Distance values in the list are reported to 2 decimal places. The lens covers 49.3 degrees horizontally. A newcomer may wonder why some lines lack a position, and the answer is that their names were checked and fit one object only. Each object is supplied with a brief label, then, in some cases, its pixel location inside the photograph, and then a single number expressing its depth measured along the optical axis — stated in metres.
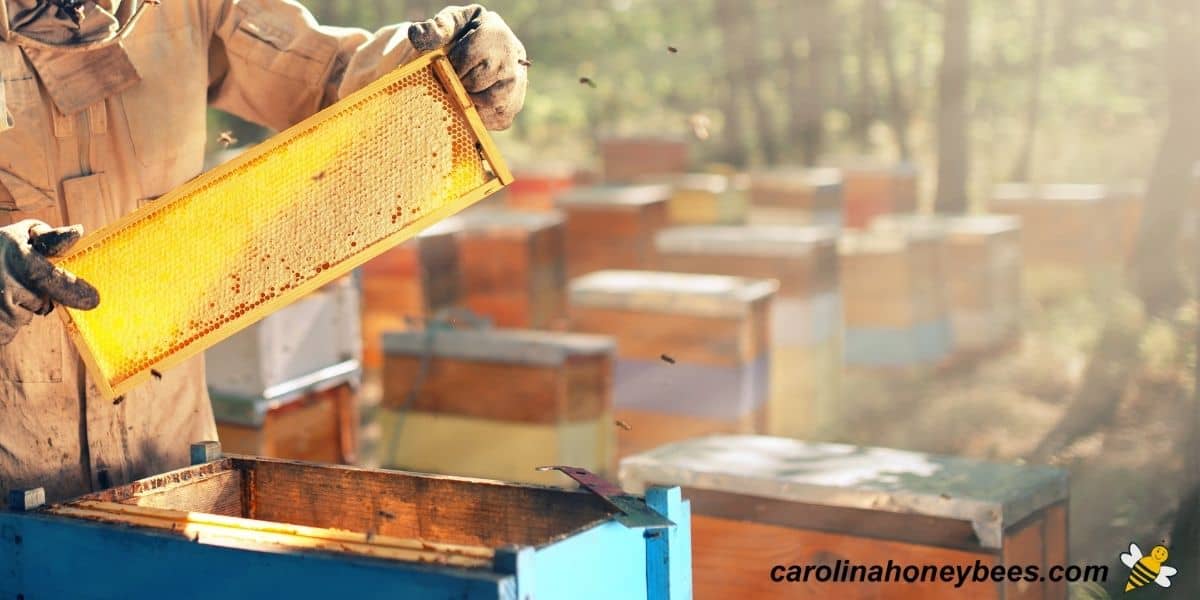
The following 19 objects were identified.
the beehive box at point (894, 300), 7.61
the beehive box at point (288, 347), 4.60
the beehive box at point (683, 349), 5.73
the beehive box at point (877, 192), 12.62
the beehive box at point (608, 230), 8.52
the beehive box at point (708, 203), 10.12
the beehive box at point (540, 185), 12.18
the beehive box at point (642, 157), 14.45
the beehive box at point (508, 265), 7.92
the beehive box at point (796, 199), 10.67
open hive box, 1.70
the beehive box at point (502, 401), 5.25
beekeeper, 2.21
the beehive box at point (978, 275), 8.34
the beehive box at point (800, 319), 6.60
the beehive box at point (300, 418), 4.60
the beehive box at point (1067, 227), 10.60
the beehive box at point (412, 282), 7.68
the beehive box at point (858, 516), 2.88
